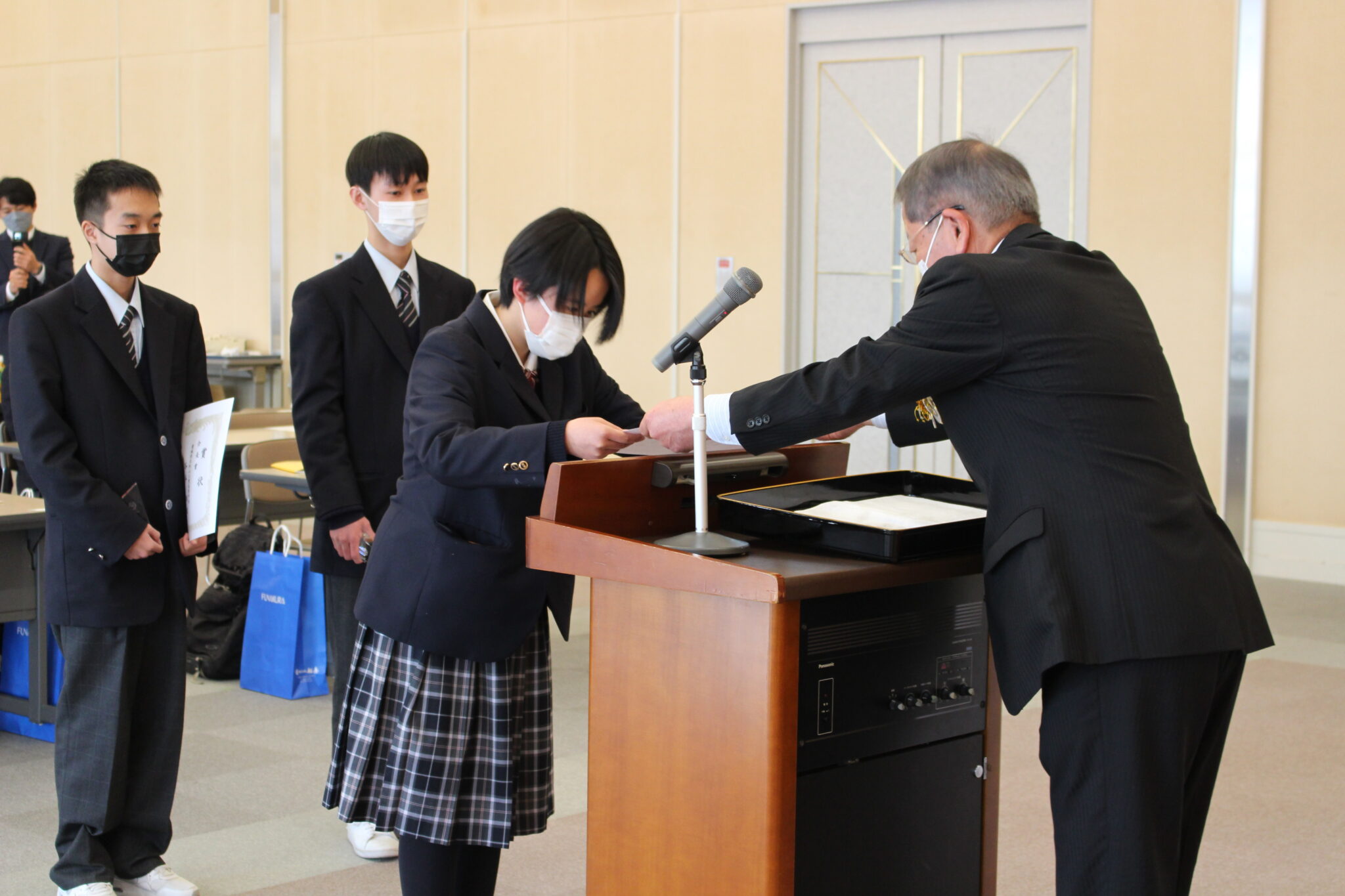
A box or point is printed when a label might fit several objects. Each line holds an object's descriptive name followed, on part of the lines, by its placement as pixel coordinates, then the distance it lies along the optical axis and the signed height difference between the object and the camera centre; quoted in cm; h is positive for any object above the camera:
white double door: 1145 +143
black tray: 458 -28
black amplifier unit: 462 -65
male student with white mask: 592 +1
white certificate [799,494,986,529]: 463 -26
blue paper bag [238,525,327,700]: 735 -95
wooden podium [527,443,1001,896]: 451 -53
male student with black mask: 544 -38
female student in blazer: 486 -46
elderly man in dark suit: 448 -25
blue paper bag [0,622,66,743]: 694 -103
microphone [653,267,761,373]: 459 +5
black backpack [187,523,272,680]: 803 -92
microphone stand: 457 -24
